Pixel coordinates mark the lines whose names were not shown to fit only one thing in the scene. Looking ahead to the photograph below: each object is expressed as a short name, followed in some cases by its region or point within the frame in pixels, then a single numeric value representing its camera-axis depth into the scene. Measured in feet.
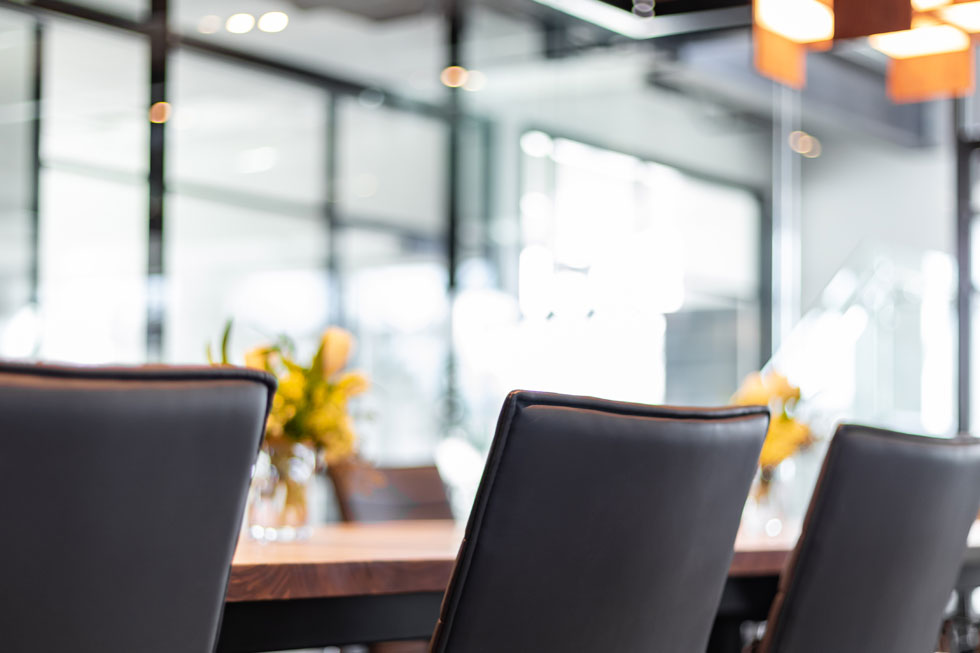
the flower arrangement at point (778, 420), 10.94
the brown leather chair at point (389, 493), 11.30
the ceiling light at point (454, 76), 21.11
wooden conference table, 5.84
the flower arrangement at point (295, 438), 8.27
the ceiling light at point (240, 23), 17.93
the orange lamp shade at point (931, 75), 12.40
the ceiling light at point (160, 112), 16.80
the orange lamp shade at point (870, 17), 9.48
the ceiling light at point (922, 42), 12.22
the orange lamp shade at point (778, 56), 11.69
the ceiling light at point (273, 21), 18.42
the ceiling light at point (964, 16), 11.59
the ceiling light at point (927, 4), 11.47
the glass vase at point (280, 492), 8.24
